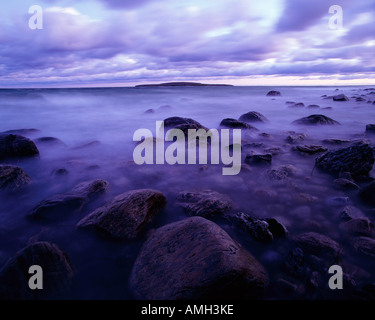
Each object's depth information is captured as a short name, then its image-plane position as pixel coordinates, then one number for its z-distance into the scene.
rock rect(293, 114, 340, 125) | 9.75
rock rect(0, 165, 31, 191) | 3.82
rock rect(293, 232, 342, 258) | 2.45
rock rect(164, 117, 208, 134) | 7.90
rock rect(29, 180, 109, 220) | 3.14
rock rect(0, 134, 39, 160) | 5.35
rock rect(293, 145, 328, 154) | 5.64
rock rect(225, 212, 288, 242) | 2.64
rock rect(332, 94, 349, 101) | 21.82
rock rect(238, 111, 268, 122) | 11.15
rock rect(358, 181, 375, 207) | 3.25
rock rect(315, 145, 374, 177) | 4.10
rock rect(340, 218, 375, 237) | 2.67
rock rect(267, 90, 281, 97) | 35.09
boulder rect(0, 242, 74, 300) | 1.97
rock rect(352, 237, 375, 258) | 2.42
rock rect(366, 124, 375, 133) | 8.20
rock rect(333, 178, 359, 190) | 3.71
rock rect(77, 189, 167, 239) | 2.75
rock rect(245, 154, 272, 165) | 4.94
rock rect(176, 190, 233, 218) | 3.19
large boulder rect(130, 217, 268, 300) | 1.95
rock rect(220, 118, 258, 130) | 9.13
